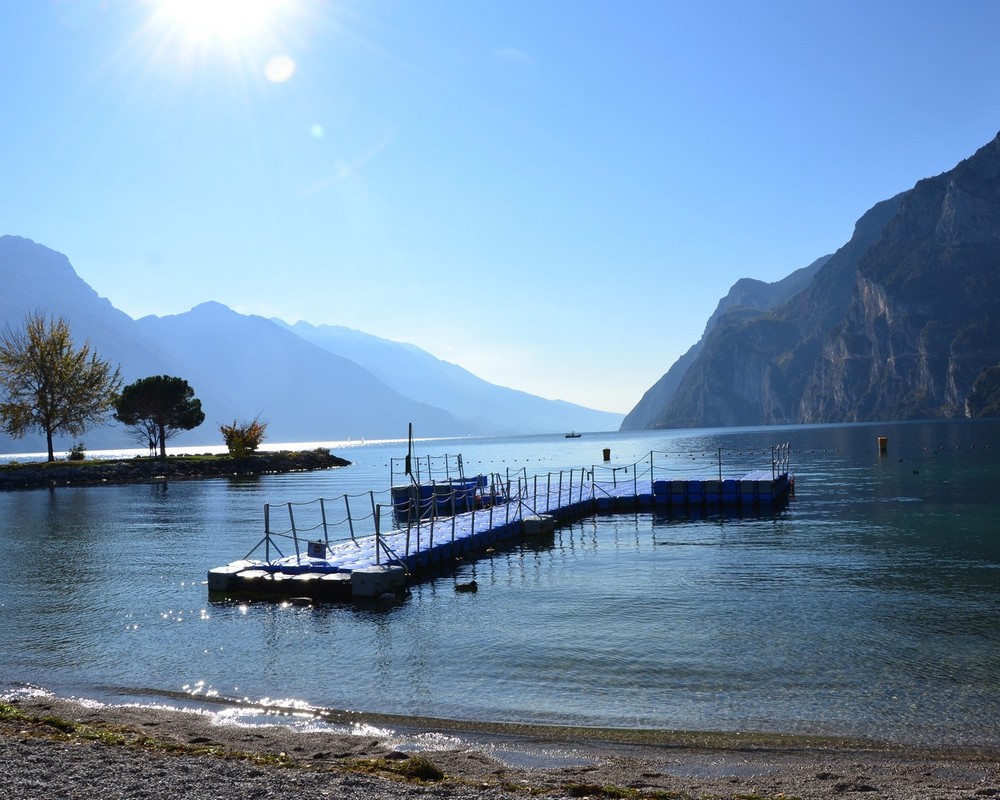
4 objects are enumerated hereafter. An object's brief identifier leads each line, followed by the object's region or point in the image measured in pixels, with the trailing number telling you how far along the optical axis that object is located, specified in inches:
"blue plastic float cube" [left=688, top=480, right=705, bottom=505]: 1915.6
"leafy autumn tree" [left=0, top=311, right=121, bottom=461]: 3533.5
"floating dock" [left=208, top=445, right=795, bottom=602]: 973.2
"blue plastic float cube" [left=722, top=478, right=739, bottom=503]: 1923.0
